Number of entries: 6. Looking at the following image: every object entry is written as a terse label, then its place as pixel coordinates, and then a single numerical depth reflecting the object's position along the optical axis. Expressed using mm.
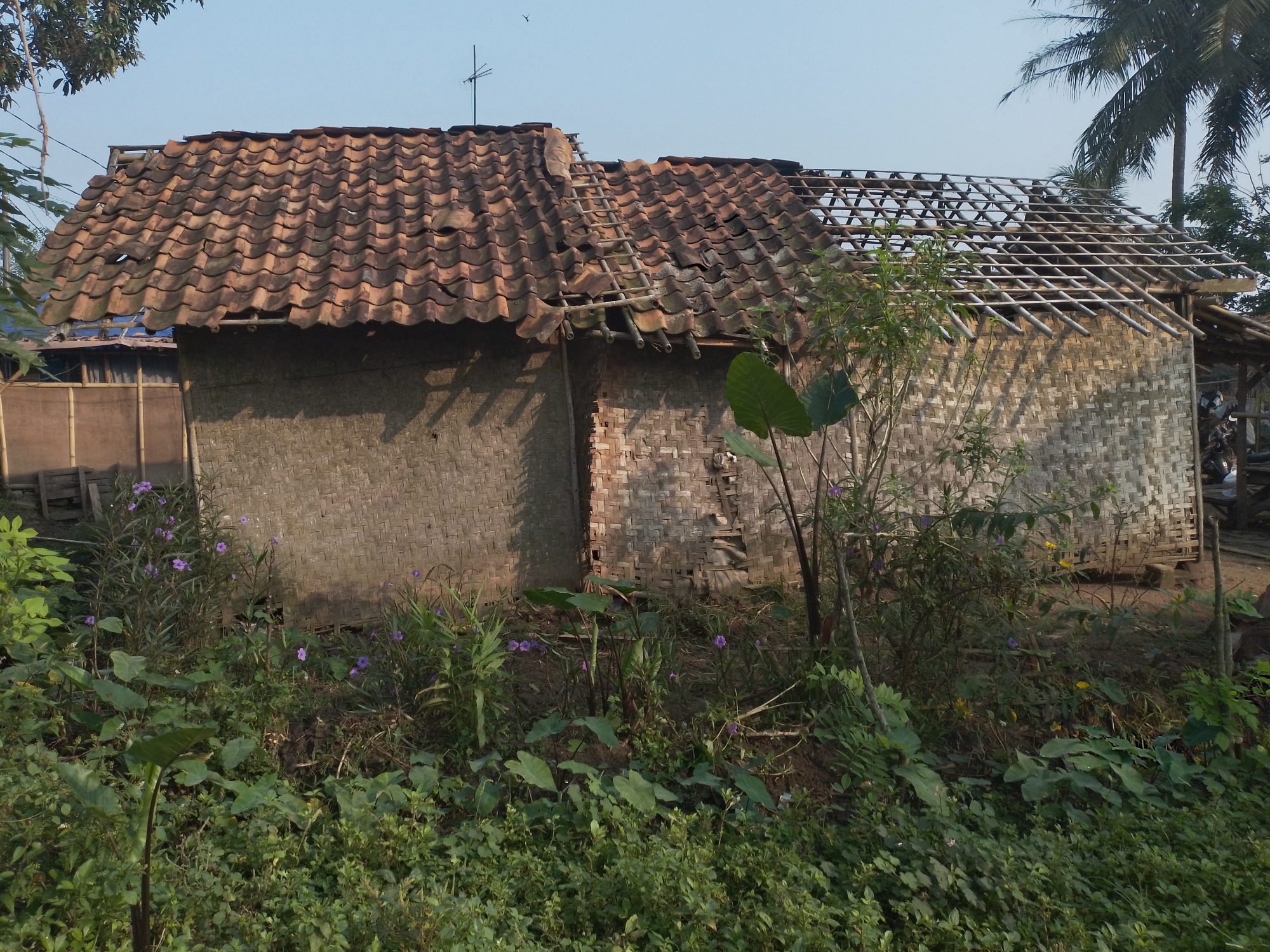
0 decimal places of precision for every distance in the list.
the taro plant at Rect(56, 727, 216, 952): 2342
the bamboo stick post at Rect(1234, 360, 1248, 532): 9914
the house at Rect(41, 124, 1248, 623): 5598
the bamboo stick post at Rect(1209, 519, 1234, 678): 4027
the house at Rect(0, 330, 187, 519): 10180
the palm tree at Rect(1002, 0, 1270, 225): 17031
